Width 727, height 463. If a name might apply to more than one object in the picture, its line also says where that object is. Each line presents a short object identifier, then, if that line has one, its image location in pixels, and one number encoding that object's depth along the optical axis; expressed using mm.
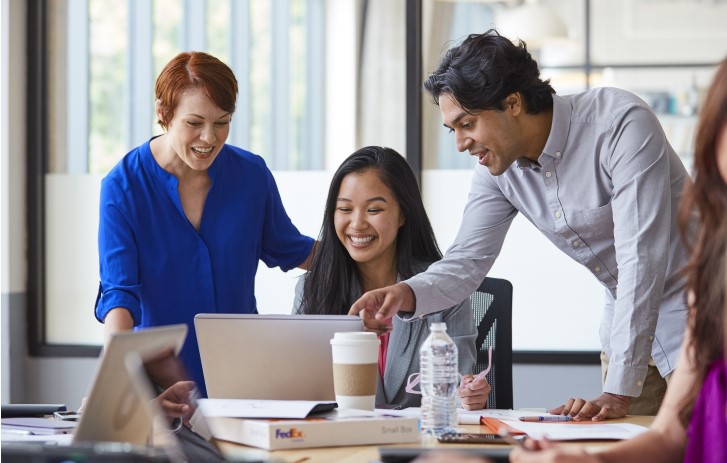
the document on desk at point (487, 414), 3485
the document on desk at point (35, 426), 3304
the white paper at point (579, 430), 3251
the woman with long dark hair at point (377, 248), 4017
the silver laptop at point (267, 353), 3441
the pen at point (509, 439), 3134
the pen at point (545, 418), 3445
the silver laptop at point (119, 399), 2781
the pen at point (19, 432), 3287
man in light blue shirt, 3631
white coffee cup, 3393
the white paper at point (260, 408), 3253
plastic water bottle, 3366
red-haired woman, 4037
